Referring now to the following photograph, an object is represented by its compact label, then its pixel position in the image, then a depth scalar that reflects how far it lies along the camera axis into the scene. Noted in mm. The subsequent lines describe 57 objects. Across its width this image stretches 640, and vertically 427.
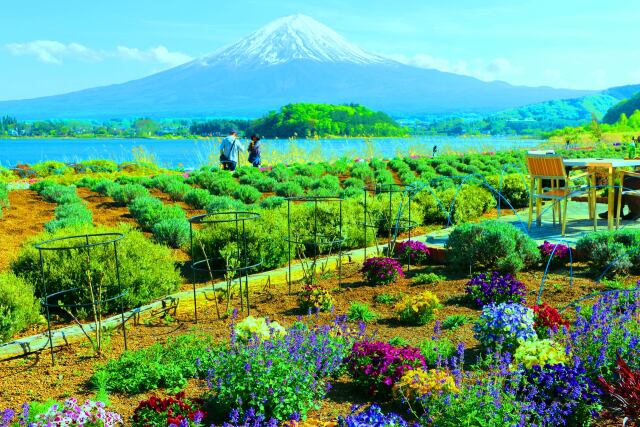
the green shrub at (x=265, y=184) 12930
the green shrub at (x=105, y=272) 5227
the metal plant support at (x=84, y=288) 4375
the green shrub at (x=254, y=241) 6520
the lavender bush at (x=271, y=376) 3152
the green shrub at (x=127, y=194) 10578
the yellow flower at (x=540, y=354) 3434
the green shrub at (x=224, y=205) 8674
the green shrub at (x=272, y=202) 9750
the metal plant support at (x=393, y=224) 7809
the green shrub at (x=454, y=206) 9430
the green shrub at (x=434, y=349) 3941
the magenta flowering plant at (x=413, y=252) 6980
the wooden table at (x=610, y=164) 7676
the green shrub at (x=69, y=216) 7589
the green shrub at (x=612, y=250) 6066
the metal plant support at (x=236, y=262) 6058
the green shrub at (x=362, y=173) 14845
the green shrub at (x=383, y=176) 14298
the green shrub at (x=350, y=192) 10961
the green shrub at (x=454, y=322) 4777
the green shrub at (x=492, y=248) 6279
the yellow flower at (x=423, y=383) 3184
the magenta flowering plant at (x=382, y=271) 6078
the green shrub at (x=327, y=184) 12559
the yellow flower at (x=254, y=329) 3962
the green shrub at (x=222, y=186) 11805
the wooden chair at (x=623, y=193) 7687
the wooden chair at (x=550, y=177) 7785
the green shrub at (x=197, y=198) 10336
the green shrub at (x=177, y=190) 11258
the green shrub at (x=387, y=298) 5570
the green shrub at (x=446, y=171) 16178
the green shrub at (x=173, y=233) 7426
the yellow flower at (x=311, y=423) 3094
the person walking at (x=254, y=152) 17250
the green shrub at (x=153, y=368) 3727
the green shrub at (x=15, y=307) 4449
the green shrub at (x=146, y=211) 8464
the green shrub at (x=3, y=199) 9660
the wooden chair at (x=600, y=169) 7645
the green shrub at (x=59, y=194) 10242
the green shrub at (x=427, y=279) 6188
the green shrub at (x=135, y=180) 12664
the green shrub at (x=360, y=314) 5021
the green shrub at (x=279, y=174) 14241
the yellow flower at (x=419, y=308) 4859
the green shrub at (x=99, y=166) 19047
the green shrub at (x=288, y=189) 11930
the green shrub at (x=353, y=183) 13320
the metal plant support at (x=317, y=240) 6824
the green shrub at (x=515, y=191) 11516
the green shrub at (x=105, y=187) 11141
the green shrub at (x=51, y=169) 18484
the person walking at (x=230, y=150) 15883
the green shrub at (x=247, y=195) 11239
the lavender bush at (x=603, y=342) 3467
